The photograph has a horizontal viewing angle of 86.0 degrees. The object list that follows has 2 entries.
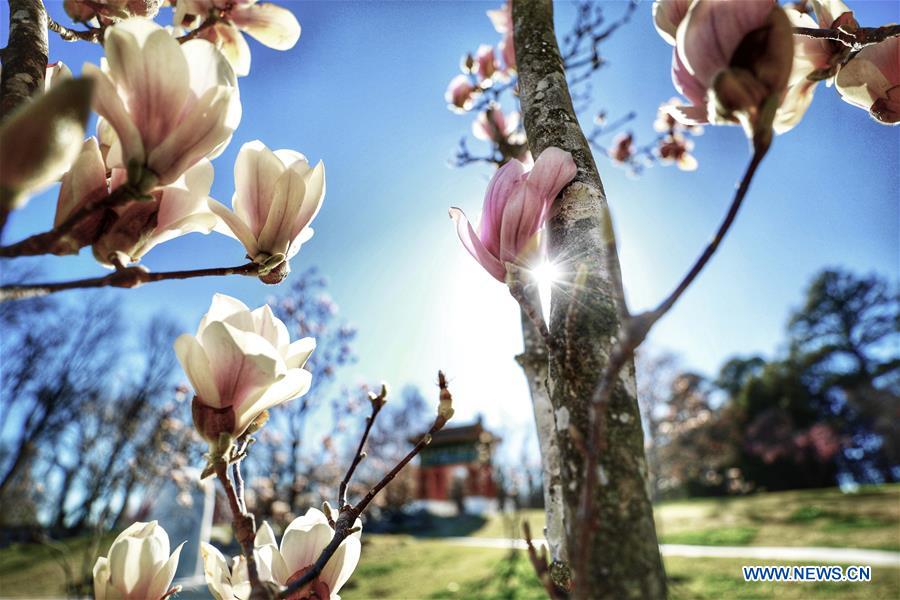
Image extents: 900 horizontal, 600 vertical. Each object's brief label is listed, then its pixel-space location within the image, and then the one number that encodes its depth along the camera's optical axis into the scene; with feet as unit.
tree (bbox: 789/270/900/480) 63.04
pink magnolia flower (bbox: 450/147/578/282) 1.67
